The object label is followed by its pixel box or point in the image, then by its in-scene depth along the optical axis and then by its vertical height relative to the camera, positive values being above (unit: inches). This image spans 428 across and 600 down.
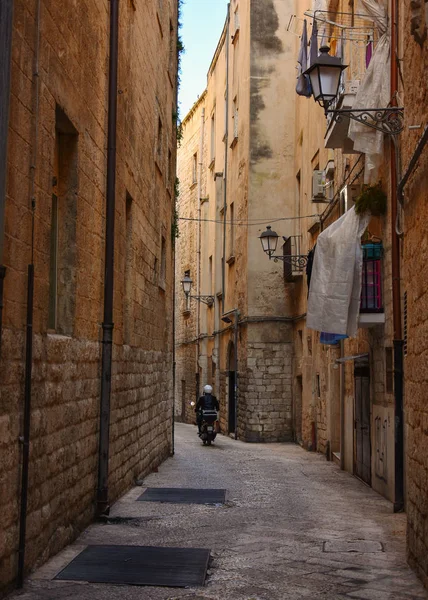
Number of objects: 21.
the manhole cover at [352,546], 289.0 -58.6
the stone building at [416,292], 241.6 +25.6
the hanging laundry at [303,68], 439.8 +172.0
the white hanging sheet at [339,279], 435.2 +49.6
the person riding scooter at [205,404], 800.9 -26.7
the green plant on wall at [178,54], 724.7 +275.4
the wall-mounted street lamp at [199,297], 1063.0 +111.2
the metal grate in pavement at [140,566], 238.2 -57.0
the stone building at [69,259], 216.4 +40.0
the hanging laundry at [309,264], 526.0 +69.4
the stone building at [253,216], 885.8 +176.9
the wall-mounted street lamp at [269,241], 726.5 +114.5
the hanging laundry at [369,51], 489.1 +187.8
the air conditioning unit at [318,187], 669.3 +148.1
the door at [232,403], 1010.1 -32.2
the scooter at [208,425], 791.1 -45.9
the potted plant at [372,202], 435.5 +89.0
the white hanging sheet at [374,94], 422.9 +139.7
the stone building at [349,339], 439.5 +26.2
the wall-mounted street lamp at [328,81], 364.5 +126.5
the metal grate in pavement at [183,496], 406.6 -59.6
